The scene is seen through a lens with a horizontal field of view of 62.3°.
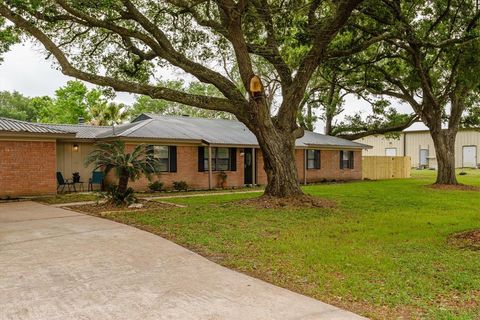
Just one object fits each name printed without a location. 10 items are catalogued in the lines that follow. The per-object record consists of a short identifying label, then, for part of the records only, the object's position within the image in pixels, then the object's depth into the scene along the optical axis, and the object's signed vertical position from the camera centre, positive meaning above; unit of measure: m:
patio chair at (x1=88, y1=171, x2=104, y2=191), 16.73 -0.70
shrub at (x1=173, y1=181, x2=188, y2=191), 17.67 -1.10
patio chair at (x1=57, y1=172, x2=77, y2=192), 16.05 -0.87
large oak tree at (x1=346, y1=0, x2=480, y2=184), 13.59 +4.46
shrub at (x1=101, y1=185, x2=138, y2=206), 11.85 -1.06
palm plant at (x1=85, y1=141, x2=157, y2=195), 11.64 -0.02
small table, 17.41 -0.99
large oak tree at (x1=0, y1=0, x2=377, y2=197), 11.22 +4.02
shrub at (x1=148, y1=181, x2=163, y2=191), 16.86 -1.04
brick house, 14.52 +0.44
